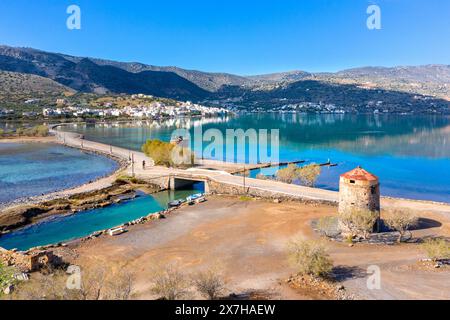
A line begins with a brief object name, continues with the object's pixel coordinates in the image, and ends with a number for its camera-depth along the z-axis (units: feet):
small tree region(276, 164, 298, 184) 144.97
